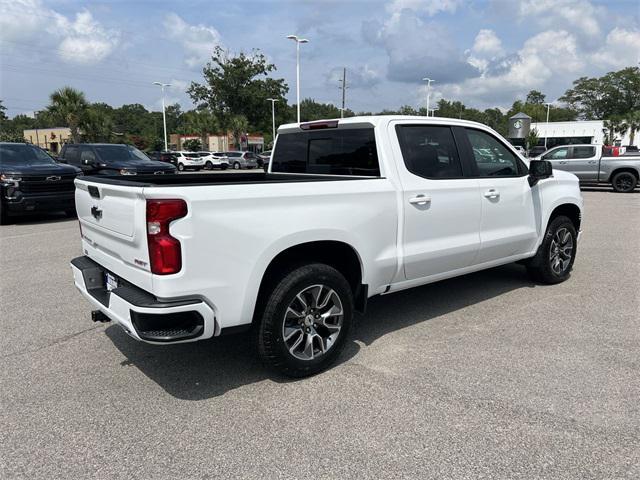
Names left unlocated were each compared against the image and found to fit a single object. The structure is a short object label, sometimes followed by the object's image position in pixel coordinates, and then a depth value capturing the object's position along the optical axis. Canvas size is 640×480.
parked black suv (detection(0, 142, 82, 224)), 10.38
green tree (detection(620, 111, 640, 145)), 67.06
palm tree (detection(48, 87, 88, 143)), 38.62
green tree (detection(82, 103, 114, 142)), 39.75
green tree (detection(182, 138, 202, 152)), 65.06
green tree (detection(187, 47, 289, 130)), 61.75
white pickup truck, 2.93
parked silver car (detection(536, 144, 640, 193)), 17.25
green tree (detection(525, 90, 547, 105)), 138.89
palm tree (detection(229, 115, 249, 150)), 61.31
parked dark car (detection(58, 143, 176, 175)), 13.09
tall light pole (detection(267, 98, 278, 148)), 63.53
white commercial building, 63.91
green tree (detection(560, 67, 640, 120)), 90.19
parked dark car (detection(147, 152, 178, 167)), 39.00
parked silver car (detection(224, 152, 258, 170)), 44.34
